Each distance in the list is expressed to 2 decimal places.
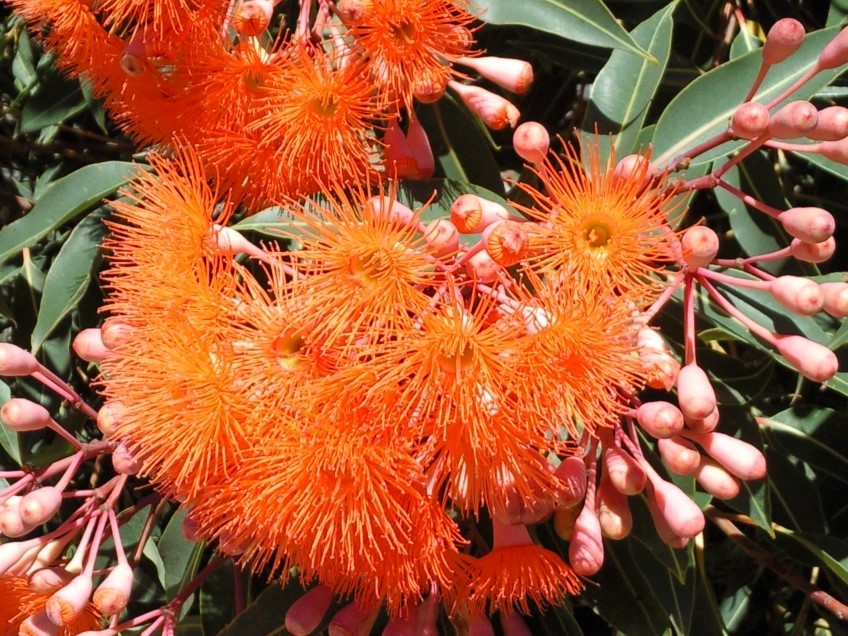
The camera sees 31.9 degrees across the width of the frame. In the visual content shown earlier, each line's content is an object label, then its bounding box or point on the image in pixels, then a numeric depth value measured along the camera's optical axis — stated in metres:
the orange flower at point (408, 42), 0.41
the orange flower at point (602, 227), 0.38
